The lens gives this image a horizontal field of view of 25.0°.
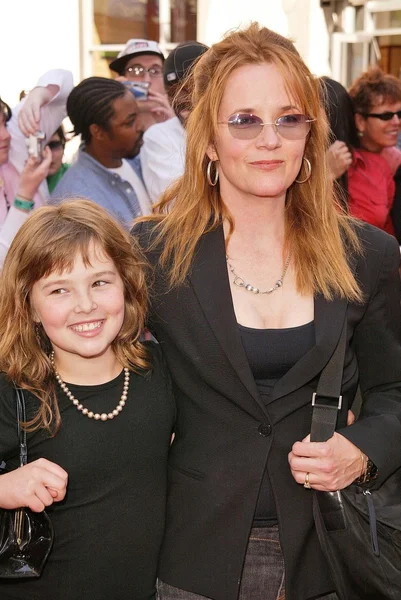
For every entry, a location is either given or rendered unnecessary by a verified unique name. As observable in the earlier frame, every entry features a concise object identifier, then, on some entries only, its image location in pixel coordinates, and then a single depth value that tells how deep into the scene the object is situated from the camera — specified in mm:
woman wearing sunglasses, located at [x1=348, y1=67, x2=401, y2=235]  5789
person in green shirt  5547
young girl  2371
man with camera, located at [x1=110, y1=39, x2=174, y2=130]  6512
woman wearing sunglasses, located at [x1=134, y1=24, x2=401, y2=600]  2355
